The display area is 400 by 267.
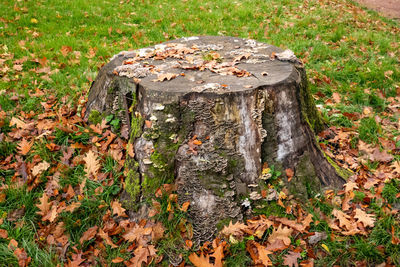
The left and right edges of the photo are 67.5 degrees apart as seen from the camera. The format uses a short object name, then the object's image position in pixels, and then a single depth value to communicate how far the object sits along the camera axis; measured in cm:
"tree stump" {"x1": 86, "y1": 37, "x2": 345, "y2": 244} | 254
